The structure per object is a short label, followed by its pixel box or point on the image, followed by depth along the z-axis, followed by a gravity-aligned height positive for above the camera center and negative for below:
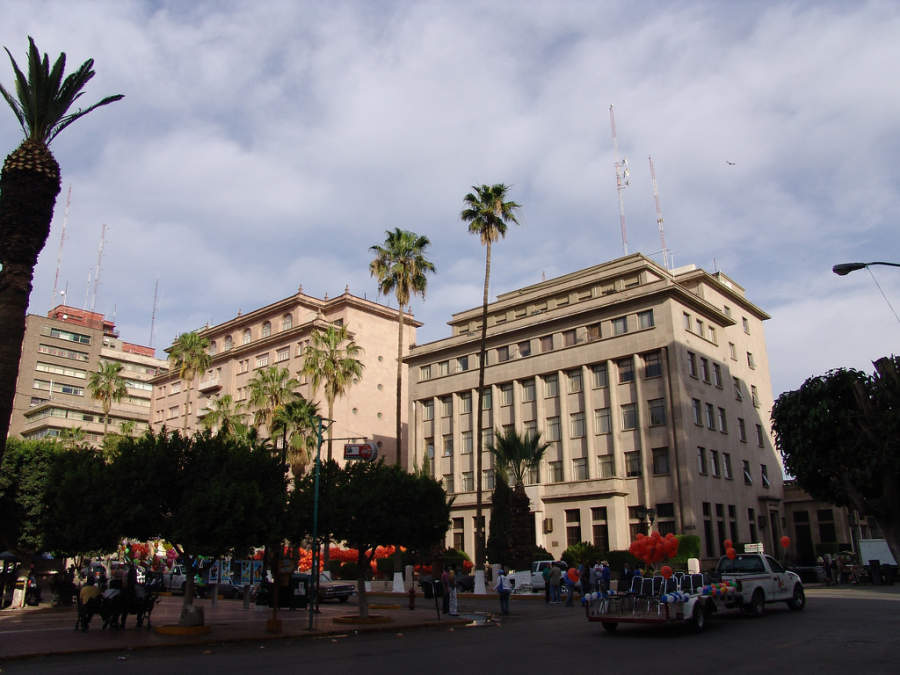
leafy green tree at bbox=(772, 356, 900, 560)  39.31 +5.72
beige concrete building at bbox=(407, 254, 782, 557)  48.31 +9.93
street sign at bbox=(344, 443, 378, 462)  27.45 +3.50
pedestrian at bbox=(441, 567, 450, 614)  25.69 -1.65
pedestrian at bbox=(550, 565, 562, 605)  32.12 -1.91
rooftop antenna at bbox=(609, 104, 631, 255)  69.10 +34.12
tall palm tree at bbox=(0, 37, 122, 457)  15.13 +8.00
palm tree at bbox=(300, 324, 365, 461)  54.50 +13.45
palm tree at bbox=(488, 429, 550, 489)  43.72 +5.28
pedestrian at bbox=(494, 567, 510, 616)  25.42 -1.66
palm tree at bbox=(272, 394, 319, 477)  50.91 +8.35
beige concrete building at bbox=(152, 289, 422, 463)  75.38 +21.76
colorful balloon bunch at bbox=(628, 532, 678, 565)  24.42 -0.23
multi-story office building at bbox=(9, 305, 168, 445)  99.56 +23.42
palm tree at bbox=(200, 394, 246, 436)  55.31 +10.19
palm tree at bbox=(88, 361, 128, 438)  64.81 +14.47
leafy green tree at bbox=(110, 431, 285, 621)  19.92 +1.45
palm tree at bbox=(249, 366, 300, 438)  56.47 +11.76
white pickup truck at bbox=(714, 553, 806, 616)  20.88 -1.21
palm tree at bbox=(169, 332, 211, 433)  60.44 +15.76
